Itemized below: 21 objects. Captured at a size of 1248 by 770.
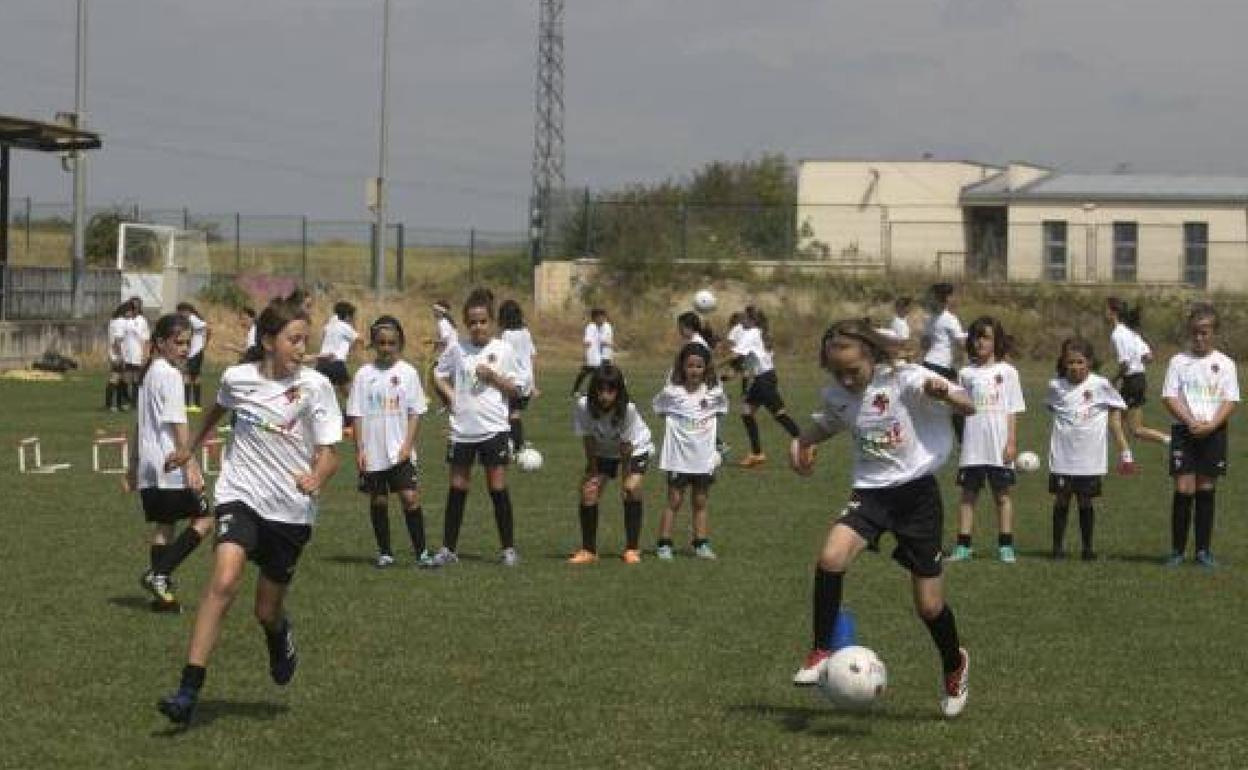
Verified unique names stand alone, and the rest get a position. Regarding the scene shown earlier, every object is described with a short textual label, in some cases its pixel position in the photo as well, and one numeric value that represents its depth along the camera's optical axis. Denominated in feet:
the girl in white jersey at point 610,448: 49.39
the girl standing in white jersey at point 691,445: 51.52
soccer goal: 160.86
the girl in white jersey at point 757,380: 81.51
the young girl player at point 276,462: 30.66
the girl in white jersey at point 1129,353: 75.61
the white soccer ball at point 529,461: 73.97
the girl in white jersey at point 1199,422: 50.11
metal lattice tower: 208.91
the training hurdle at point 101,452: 64.75
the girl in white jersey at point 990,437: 51.42
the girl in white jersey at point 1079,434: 51.83
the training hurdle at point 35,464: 71.31
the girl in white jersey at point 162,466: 40.98
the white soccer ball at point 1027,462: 71.11
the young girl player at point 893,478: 30.60
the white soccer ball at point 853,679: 29.58
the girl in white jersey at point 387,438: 48.78
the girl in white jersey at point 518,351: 57.06
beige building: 206.90
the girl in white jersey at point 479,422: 49.32
